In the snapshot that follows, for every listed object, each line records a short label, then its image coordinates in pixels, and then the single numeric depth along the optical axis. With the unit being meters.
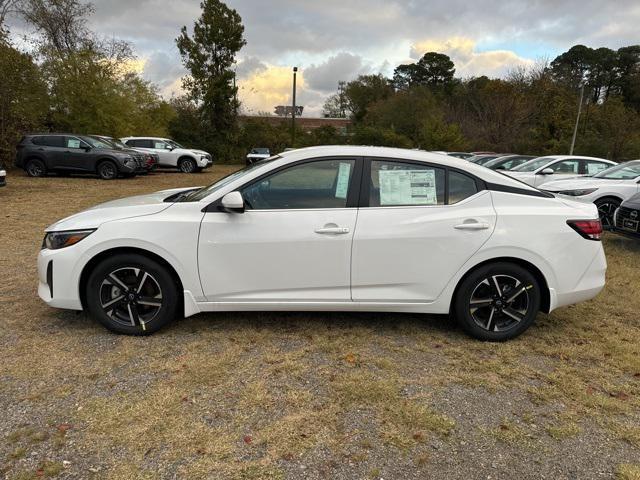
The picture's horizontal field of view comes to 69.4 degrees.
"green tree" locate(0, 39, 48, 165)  15.75
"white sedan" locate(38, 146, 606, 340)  3.50
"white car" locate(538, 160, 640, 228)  8.16
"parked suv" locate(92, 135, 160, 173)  17.41
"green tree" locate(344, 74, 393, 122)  55.97
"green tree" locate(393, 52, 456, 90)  63.25
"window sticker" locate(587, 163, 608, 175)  11.10
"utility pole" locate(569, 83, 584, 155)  29.81
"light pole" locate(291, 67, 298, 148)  38.84
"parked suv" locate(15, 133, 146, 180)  16.38
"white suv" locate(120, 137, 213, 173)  21.88
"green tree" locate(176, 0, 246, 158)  33.72
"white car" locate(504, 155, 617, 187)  11.09
